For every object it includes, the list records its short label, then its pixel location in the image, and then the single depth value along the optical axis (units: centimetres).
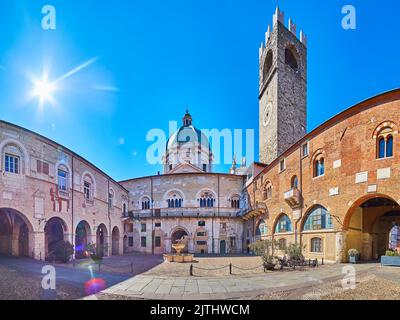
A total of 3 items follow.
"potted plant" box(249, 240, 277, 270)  1216
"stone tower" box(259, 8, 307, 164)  3152
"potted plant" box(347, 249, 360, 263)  1317
